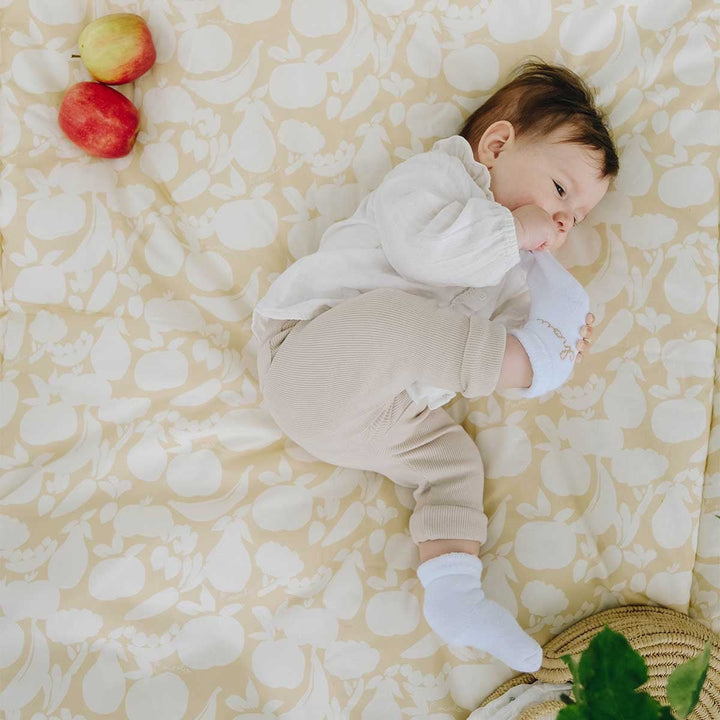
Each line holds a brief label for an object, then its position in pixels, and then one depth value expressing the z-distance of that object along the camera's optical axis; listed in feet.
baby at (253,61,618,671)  3.74
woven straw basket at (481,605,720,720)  3.59
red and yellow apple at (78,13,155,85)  4.57
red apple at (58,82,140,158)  4.57
